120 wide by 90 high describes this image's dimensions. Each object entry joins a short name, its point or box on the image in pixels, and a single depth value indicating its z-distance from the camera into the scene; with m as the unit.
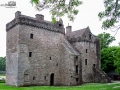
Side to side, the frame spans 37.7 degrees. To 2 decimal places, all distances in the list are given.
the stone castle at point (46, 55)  31.20
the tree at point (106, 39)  65.00
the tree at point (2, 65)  103.68
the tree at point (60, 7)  10.16
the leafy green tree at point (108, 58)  52.07
